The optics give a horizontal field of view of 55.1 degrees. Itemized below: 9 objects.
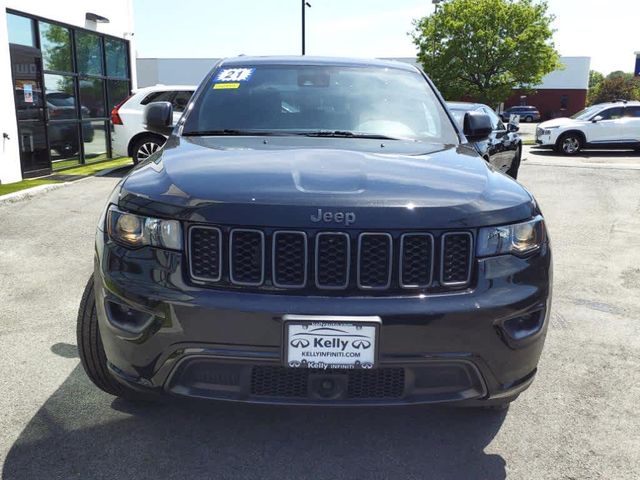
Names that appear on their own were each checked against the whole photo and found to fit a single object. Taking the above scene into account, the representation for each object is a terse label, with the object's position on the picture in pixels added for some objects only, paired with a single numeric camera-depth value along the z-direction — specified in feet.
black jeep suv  6.87
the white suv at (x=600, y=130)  61.11
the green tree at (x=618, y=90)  204.81
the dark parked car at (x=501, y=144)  31.40
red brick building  184.55
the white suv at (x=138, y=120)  36.73
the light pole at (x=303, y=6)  83.14
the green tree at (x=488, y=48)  101.04
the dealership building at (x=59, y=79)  34.19
